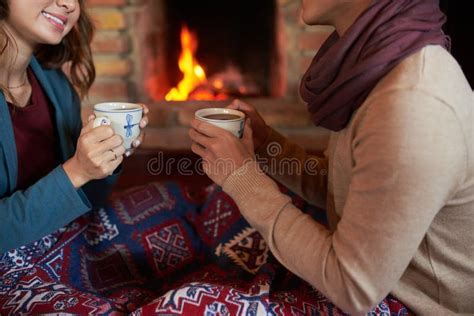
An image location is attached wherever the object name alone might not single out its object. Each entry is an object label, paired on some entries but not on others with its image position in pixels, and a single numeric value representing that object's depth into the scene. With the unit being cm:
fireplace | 201
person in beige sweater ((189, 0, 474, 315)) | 73
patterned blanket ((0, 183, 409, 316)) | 92
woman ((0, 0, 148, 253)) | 102
